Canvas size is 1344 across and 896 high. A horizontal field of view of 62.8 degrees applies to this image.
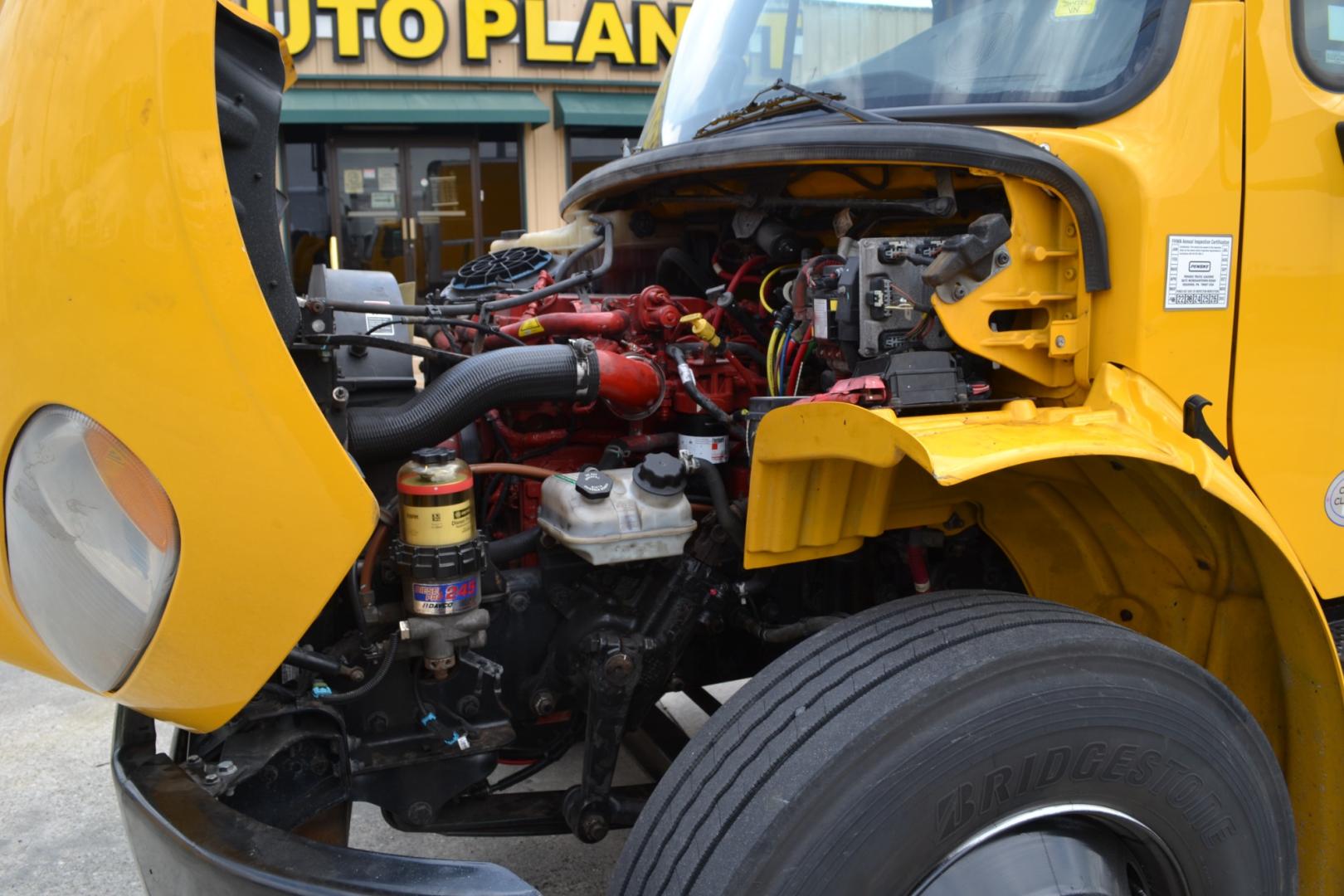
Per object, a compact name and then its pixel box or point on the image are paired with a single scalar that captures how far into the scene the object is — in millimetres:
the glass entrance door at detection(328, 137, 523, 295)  13570
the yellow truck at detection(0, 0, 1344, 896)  1590
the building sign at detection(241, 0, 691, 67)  13148
